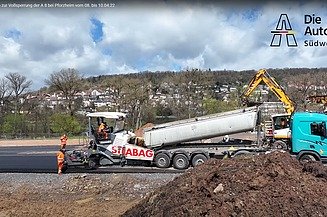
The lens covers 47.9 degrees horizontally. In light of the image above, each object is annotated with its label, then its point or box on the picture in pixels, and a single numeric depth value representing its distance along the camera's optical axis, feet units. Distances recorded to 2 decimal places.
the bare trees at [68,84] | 153.28
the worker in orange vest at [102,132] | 48.06
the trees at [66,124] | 132.26
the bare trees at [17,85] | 170.00
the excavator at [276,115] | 54.03
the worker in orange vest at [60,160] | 44.66
